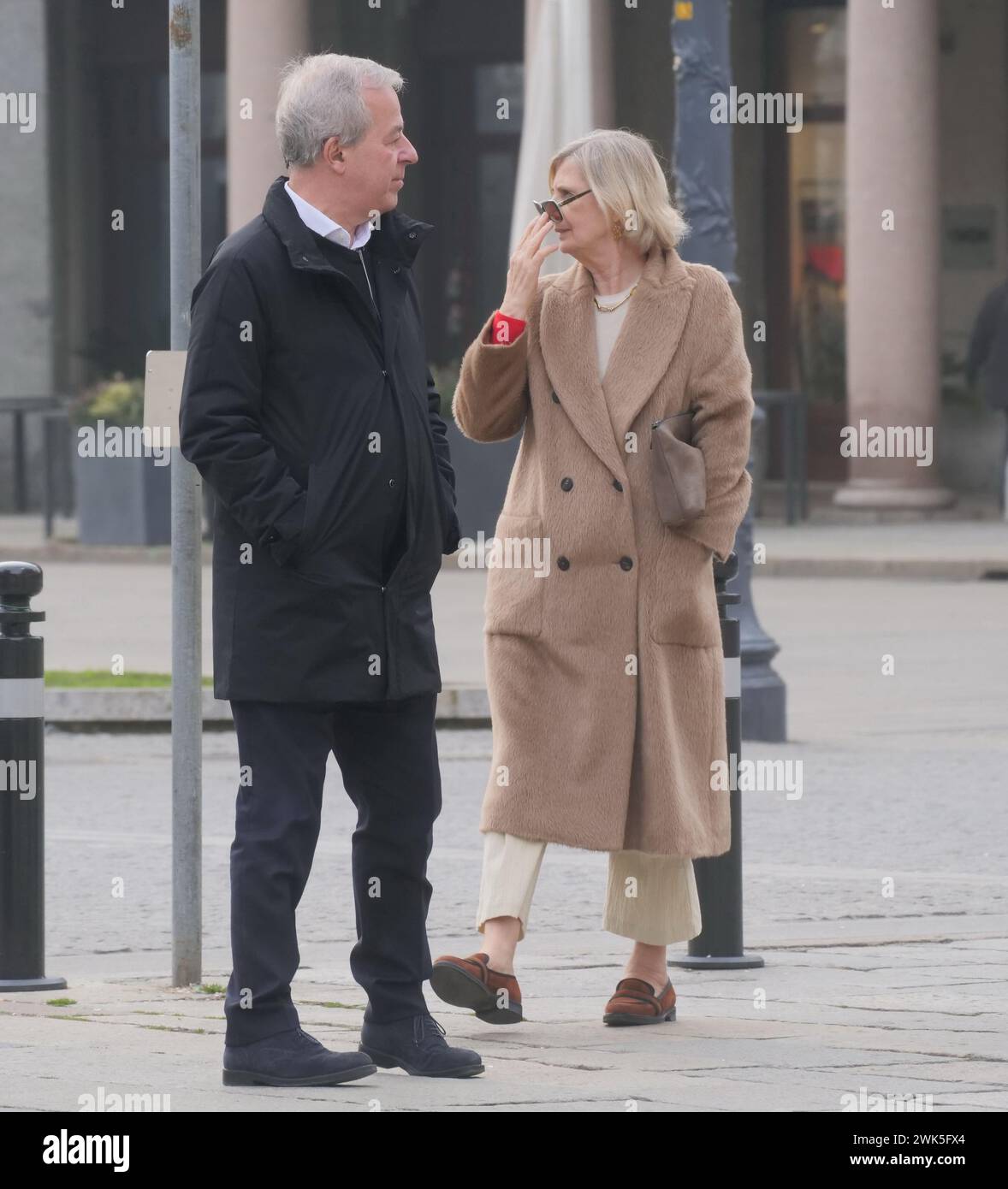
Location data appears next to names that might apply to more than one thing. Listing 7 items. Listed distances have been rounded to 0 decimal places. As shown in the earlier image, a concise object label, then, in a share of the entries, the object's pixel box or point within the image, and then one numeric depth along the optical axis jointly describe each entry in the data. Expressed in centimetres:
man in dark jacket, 1083
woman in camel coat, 1229
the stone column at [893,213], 4553
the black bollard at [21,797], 1363
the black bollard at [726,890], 1402
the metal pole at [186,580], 1347
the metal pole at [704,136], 2425
